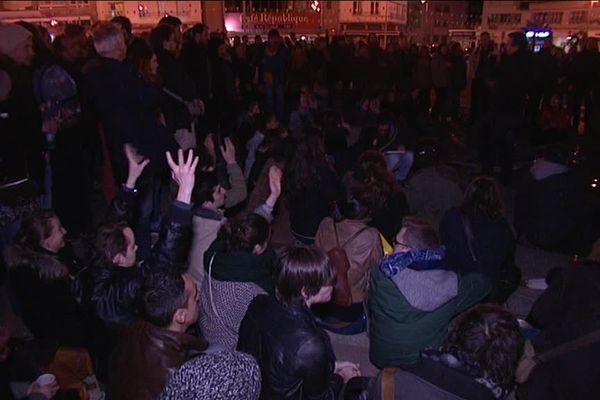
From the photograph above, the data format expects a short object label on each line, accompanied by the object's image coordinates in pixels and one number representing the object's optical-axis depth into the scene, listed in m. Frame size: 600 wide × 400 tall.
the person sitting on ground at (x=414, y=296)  2.84
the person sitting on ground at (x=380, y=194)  4.29
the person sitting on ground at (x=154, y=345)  2.04
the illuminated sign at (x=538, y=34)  13.80
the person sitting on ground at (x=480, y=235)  3.78
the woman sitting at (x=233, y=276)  2.80
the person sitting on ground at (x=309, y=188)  4.51
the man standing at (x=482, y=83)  10.97
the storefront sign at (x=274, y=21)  16.30
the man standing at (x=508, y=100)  6.96
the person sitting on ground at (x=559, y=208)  4.98
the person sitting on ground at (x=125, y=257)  2.69
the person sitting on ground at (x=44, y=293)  2.85
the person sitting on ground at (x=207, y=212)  3.56
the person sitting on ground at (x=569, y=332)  2.52
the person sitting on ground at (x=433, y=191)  4.96
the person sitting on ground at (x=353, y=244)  3.72
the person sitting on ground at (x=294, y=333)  2.25
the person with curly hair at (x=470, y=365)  2.09
